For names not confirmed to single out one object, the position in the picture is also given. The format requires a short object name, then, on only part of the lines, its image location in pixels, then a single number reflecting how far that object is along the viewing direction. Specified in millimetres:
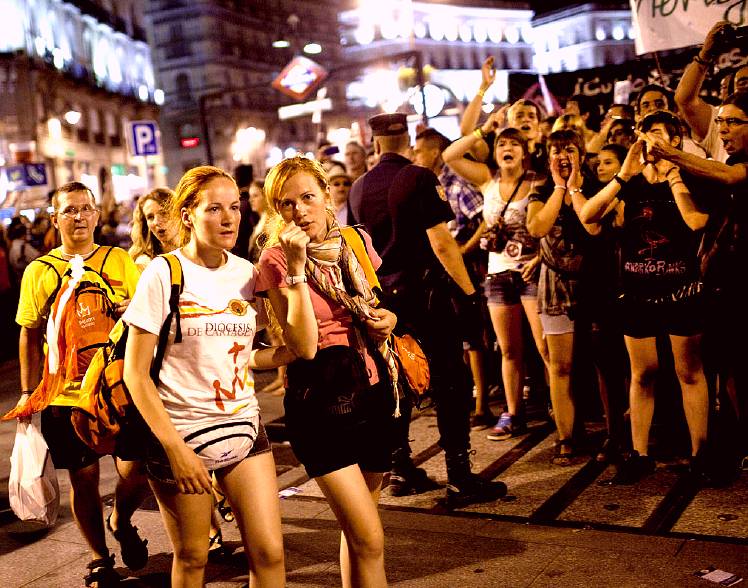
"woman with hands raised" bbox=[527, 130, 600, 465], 6066
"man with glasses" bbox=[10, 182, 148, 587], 4688
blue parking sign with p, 17375
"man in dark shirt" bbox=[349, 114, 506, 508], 5582
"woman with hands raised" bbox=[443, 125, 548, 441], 6660
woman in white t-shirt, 3314
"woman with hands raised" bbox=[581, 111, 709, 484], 5461
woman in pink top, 3455
